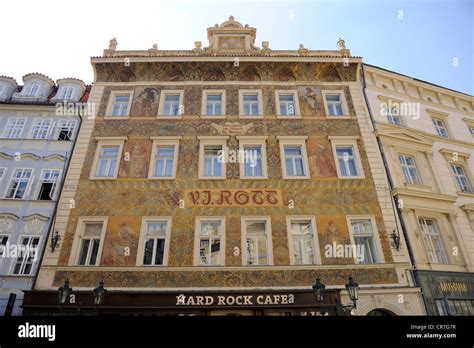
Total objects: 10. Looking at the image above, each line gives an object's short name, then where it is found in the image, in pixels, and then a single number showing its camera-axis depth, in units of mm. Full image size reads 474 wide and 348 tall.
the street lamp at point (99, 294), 9477
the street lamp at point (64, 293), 9555
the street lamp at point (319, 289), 9661
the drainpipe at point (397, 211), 11769
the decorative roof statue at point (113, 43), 17431
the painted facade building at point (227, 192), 11227
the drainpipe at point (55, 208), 11506
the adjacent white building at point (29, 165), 11828
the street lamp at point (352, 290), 9492
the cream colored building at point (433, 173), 12086
